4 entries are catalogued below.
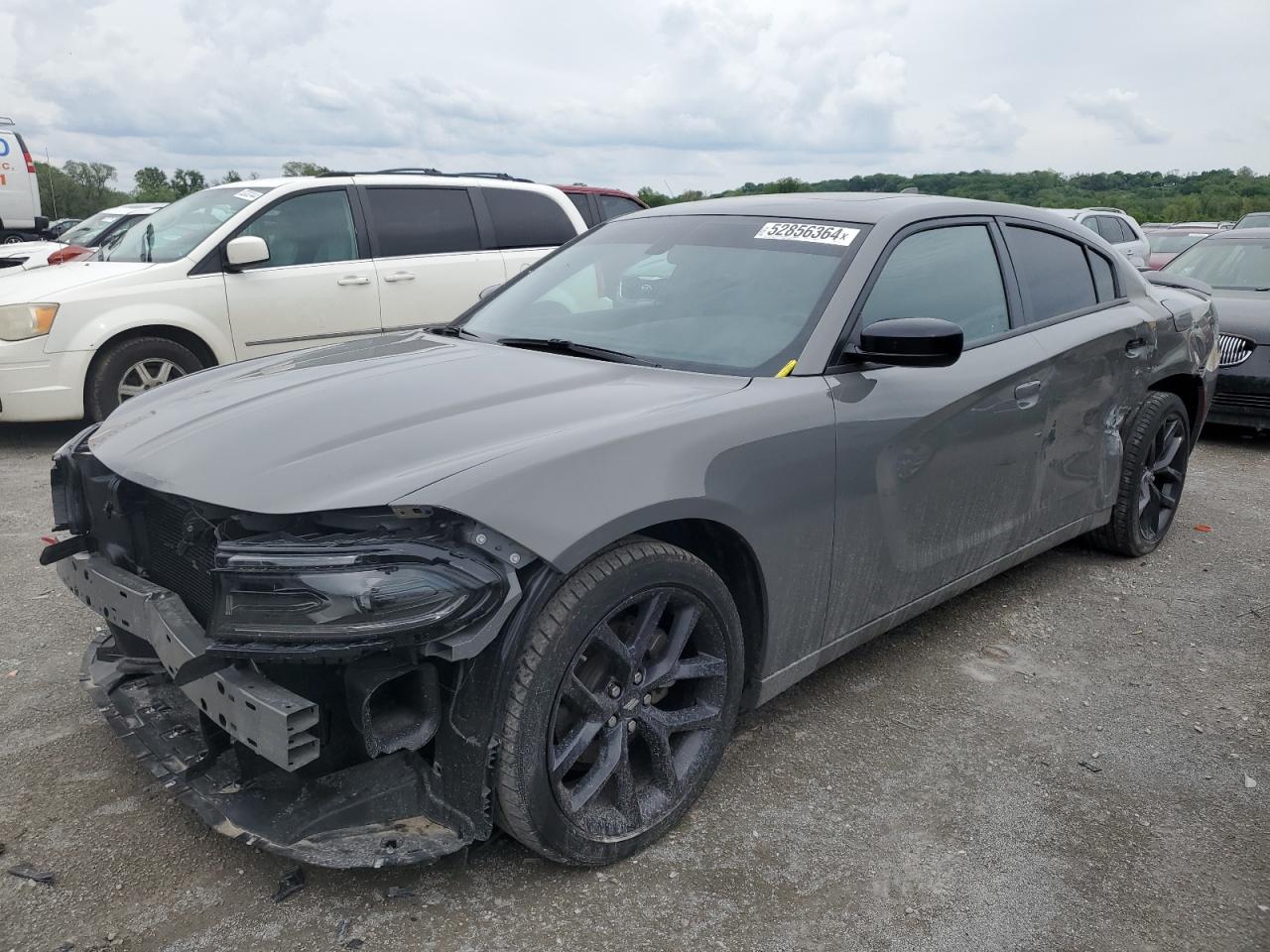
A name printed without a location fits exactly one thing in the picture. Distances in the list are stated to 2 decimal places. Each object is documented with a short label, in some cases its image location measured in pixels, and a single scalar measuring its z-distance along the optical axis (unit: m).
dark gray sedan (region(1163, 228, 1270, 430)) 7.22
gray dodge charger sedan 2.13
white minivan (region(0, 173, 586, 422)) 6.39
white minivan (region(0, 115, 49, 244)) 16.56
